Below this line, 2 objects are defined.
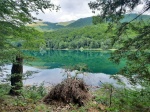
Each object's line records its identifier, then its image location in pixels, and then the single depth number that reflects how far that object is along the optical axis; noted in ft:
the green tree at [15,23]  11.57
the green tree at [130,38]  8.25
